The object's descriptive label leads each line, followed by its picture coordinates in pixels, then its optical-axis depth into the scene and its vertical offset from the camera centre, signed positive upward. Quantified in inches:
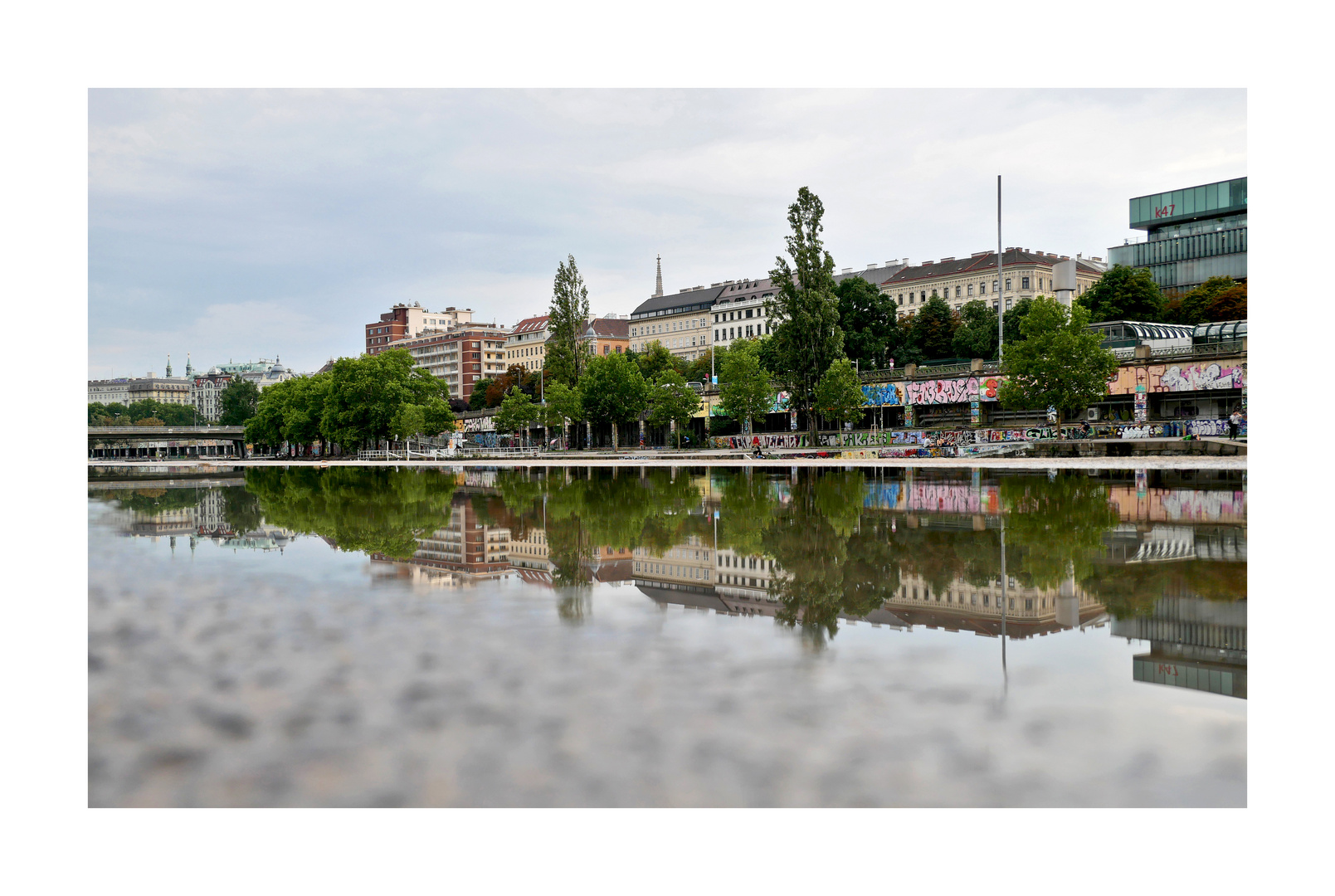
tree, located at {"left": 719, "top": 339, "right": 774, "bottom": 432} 2667.3 +148.6
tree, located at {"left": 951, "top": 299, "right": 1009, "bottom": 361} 3412.9 +384.6
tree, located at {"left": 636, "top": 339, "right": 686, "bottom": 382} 4397.4 +377.6
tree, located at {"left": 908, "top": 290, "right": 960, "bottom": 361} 3646.7 +405.9
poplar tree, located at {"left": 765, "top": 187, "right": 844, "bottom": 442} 2410.2 +336.8
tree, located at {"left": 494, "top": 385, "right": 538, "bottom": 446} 3356.3 +105.1
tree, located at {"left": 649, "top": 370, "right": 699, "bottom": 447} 2910.9 +121.6
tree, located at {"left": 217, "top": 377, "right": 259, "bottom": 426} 7342.5 +335.0
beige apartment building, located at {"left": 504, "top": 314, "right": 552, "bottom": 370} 7140.8 +753.1
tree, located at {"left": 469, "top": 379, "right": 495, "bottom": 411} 5940.0 +278.1
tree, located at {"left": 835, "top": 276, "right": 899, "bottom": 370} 3395.7 +426.2
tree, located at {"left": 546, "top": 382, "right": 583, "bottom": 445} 3043.8 +126.3
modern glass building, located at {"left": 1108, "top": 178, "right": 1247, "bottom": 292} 4114.2 +897.3
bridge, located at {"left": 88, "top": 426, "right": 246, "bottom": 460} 5018.5 +35.4
